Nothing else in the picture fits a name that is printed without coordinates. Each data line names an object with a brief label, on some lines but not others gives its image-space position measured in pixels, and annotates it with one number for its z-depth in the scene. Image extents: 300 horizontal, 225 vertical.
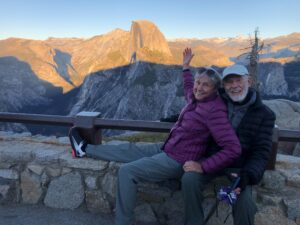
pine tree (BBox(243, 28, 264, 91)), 15.68
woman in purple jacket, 2.21
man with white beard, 2.10
